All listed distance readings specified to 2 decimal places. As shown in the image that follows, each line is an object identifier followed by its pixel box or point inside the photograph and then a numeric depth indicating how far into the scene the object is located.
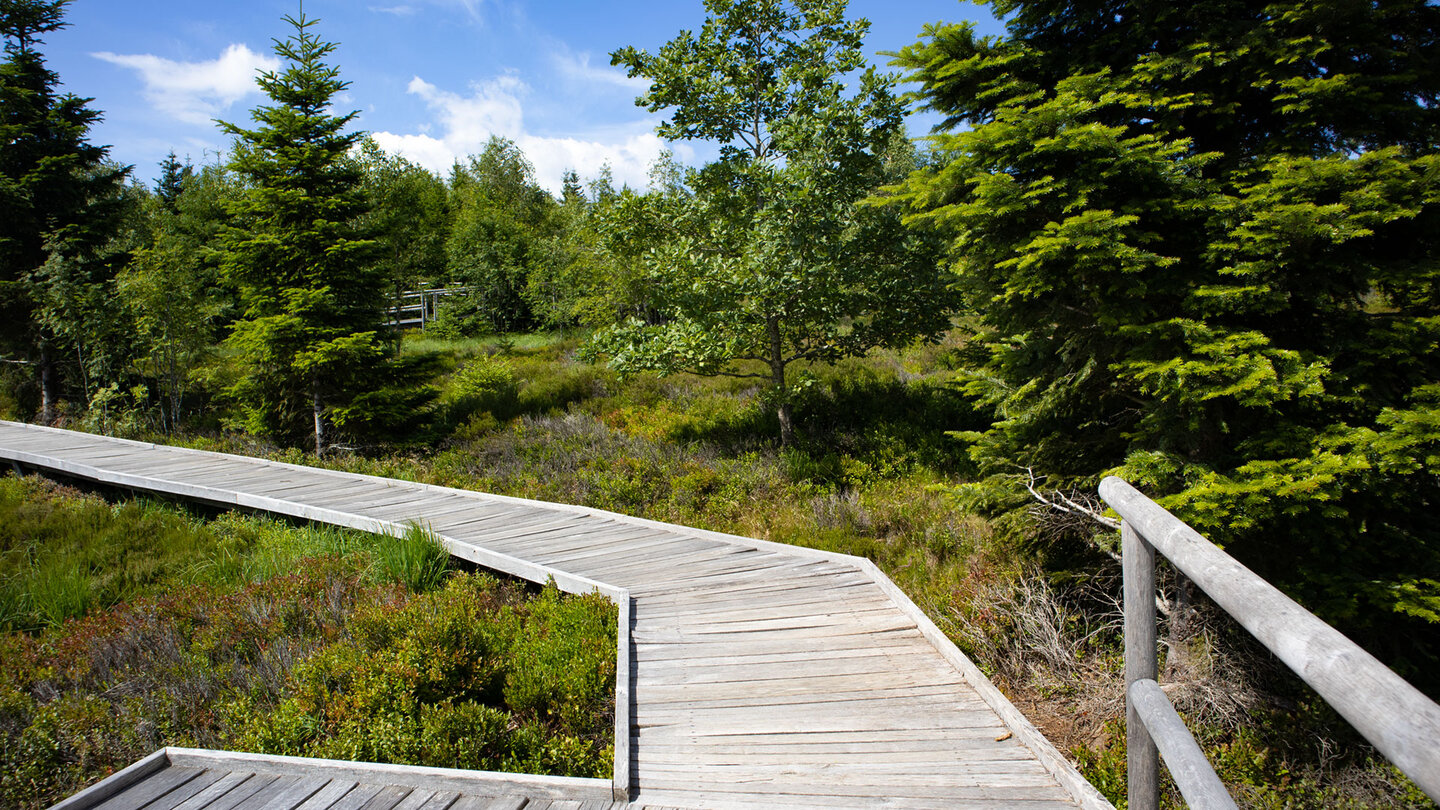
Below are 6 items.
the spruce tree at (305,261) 11.48
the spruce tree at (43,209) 14.68
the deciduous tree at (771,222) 8.71
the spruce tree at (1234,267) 4.16
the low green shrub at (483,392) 14.39
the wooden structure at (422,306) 27.52
